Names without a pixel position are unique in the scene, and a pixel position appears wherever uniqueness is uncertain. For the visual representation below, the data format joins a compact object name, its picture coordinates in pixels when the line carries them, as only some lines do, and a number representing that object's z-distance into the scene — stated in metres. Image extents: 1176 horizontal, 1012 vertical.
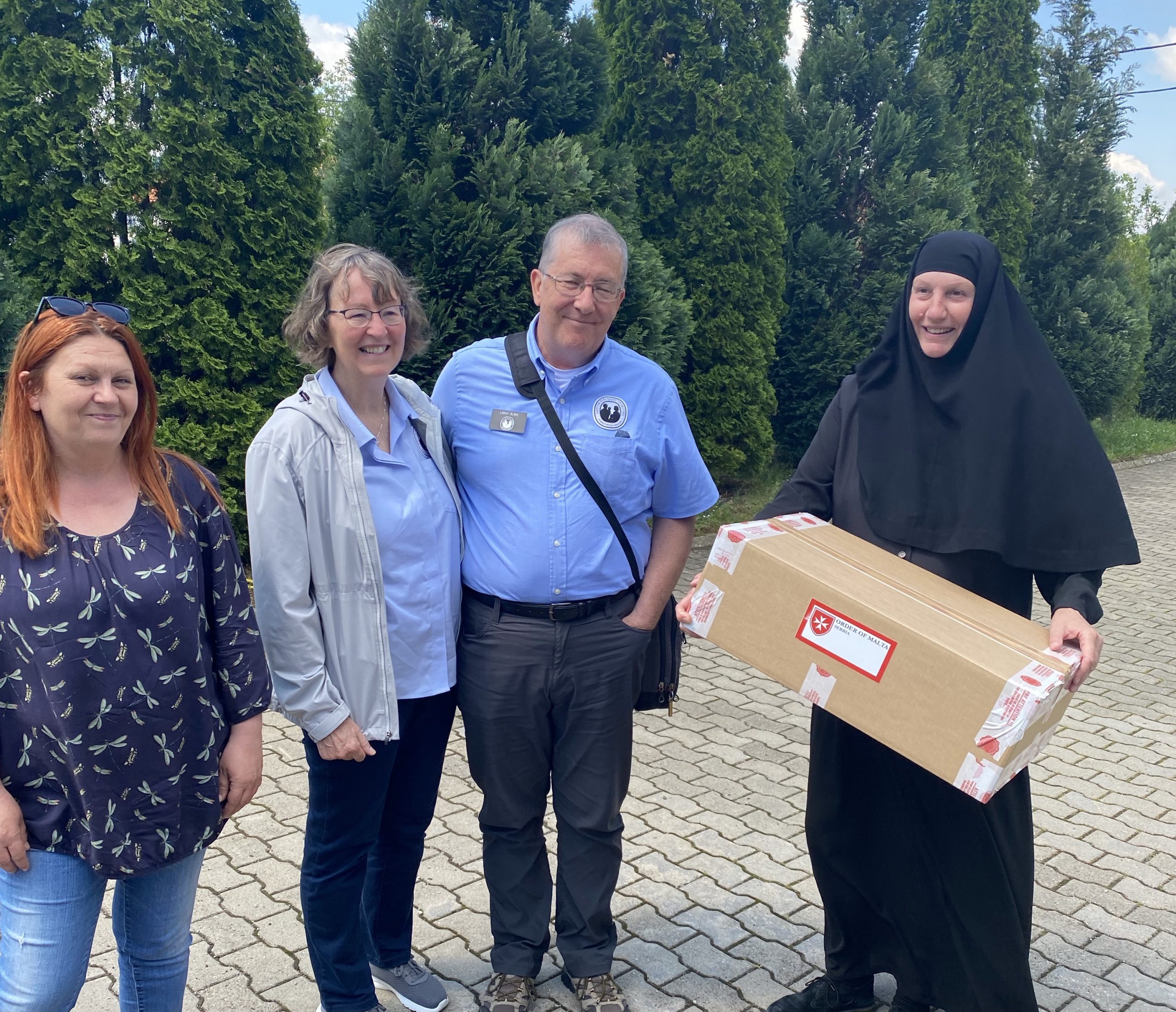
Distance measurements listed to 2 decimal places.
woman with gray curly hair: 2.40
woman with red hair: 1.93
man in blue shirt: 2.77
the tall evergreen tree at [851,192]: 11.09
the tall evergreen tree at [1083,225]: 16.39
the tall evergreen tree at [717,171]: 9.47
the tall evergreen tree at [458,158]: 6.85
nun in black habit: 2.46
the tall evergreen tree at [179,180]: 6.12
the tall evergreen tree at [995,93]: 14.09
